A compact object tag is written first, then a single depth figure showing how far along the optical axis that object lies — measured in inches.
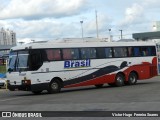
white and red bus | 896.9
